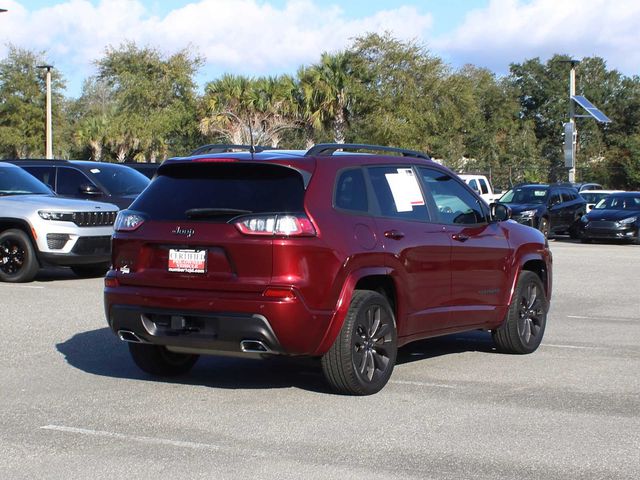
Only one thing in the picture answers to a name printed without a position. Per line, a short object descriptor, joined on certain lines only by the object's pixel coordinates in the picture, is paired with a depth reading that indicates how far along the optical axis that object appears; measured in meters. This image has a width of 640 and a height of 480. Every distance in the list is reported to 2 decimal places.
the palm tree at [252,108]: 49.19
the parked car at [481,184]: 32.72
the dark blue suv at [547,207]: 31.22
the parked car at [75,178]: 19.16
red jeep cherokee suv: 7.38
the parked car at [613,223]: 29.58
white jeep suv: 15.77
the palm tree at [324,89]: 48.59
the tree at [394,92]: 48.97
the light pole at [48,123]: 45.06
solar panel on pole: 46.32
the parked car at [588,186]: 41.19
